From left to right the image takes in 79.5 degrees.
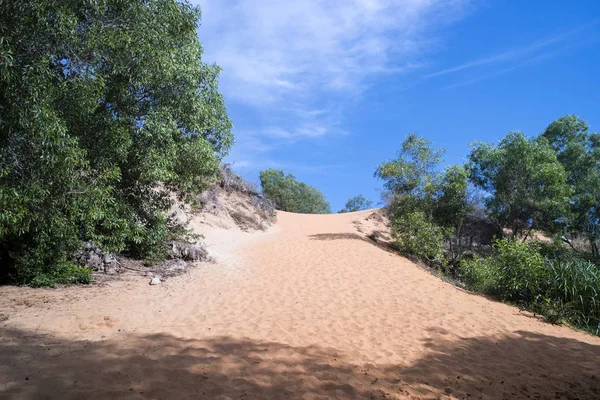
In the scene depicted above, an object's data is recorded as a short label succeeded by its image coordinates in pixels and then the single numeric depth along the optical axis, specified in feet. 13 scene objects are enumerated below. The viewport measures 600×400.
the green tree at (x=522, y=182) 57.41
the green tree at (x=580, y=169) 63.93
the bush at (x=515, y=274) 32.81
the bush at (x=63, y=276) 25.43
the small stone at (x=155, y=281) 30.04
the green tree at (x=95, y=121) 19.56
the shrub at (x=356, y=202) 170.81
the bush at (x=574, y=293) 28.43
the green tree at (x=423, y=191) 56.29
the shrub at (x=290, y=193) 141.69
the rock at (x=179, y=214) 46.75
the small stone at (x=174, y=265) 34.50
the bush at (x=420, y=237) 52.31
